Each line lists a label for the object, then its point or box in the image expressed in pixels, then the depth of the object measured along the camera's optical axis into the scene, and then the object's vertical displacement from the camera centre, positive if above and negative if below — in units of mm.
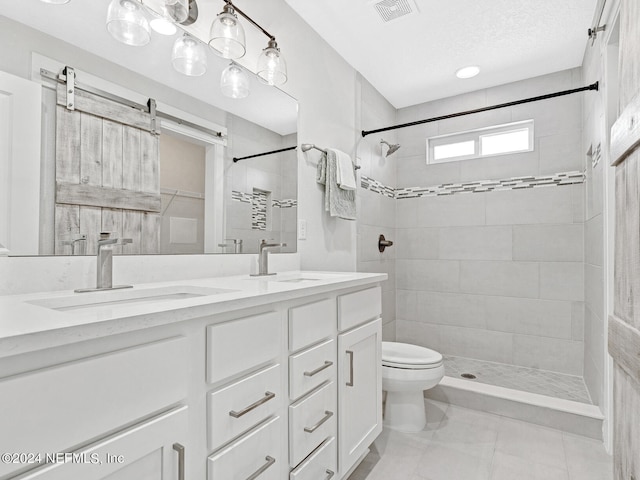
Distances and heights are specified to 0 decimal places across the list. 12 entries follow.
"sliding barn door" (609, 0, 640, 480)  709 -23
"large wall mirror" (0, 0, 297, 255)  1007 +367
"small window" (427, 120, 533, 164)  2914 +935
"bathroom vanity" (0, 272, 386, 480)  562 -298
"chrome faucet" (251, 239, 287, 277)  1742 -56
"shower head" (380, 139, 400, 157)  2973 +862
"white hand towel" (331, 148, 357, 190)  2225 +492
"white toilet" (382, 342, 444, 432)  1978 -779
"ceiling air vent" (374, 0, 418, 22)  2006 +1411
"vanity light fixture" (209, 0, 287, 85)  1423 +876
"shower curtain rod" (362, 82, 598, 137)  2021 +929
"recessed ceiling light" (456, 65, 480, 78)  2699 +1390
